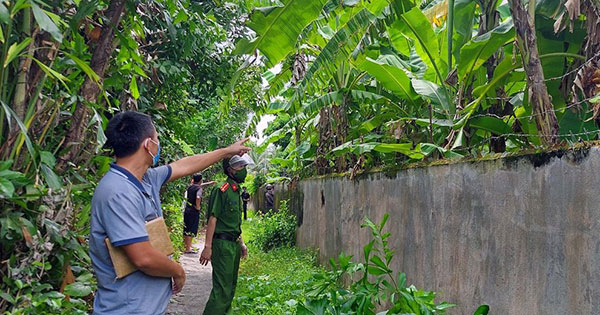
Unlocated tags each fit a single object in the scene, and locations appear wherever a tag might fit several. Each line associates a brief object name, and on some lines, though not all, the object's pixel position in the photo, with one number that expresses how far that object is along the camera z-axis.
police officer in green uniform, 5.34
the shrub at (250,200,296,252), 10.11
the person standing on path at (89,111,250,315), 2.31
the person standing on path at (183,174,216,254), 10.61
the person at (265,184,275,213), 16.03
